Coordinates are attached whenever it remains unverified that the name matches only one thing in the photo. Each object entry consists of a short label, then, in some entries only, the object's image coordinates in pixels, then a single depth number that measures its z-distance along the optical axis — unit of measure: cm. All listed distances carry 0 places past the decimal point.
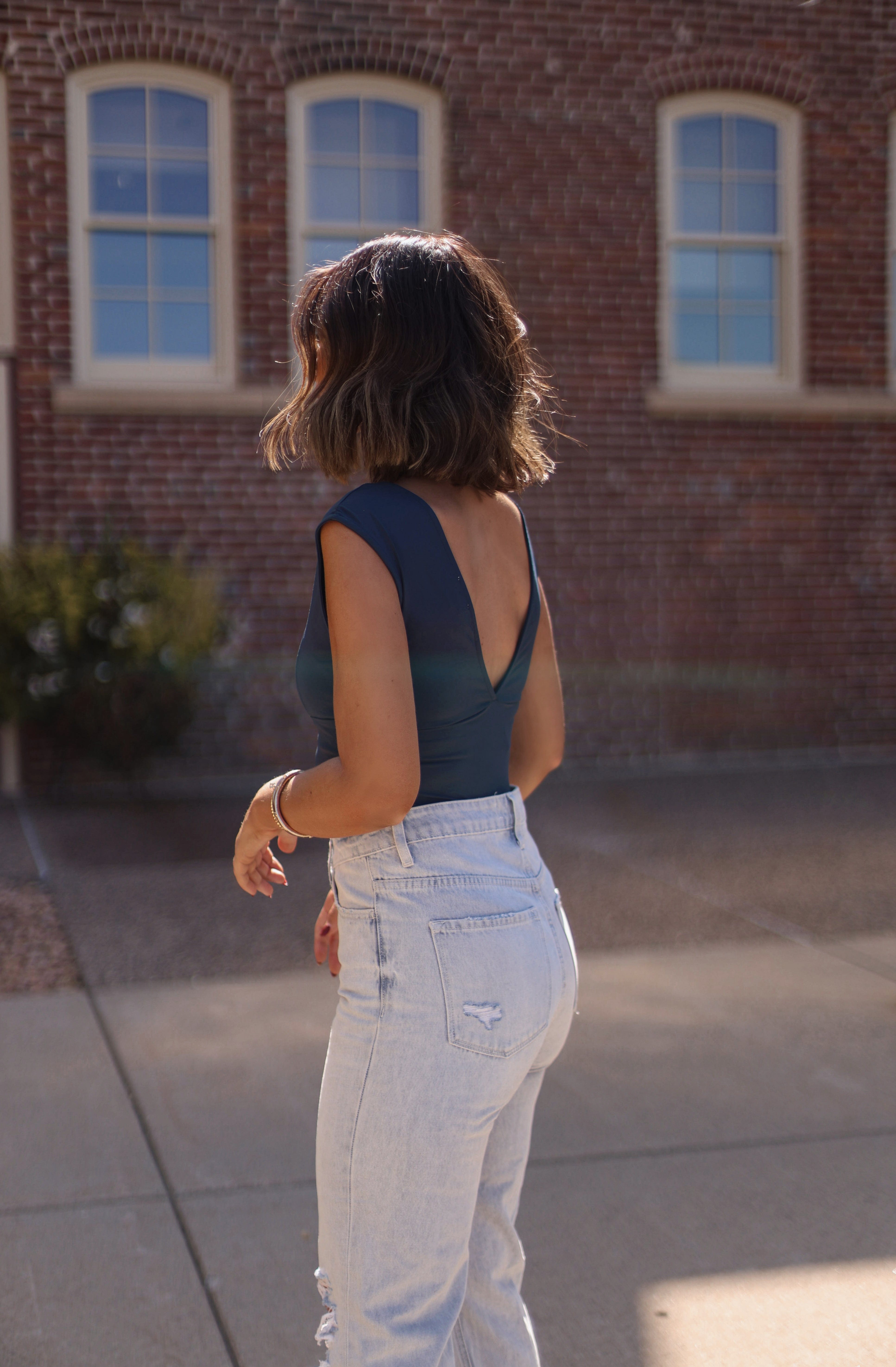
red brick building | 862
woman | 159
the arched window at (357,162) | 889
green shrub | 789
